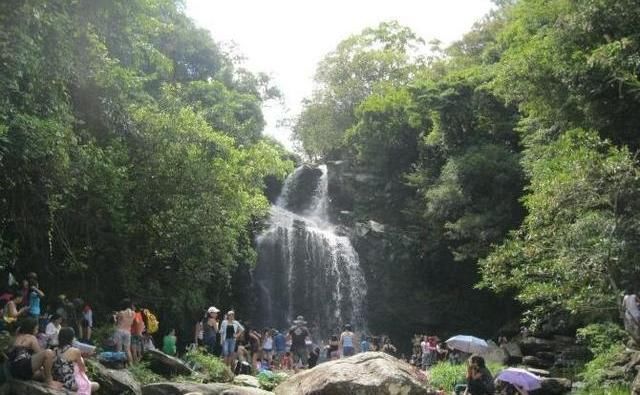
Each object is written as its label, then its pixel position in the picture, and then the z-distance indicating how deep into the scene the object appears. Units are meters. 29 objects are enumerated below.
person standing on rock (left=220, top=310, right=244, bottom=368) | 14.14
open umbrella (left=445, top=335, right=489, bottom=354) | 15.63
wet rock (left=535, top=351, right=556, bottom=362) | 19.47
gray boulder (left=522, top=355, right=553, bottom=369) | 19.12
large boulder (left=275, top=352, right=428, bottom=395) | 8.86
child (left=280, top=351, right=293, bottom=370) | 17.12
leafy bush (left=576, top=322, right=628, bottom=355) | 14.66
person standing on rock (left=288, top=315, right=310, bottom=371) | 16.50
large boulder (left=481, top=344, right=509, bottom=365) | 19.20
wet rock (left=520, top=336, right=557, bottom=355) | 19.83
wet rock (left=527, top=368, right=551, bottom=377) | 15.88
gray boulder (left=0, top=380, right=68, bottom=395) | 7.04
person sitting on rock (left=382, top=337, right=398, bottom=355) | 16.86
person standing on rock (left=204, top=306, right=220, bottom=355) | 14.64
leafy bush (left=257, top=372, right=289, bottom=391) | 13.18
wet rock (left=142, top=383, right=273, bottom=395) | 9.94
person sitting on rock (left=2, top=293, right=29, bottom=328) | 9.91
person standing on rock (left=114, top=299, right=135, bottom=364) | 11.56
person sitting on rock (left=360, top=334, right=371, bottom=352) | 19.25
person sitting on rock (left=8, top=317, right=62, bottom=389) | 7.23
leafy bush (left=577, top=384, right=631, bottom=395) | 11.42
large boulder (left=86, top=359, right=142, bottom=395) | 9.06
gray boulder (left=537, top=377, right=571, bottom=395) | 14.20
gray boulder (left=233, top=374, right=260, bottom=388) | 12.54
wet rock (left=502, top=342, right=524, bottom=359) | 19.71
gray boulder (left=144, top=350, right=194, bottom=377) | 12.31
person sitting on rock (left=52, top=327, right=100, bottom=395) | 7.34
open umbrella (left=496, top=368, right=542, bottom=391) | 8.64
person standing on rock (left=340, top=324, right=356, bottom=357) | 16.00
